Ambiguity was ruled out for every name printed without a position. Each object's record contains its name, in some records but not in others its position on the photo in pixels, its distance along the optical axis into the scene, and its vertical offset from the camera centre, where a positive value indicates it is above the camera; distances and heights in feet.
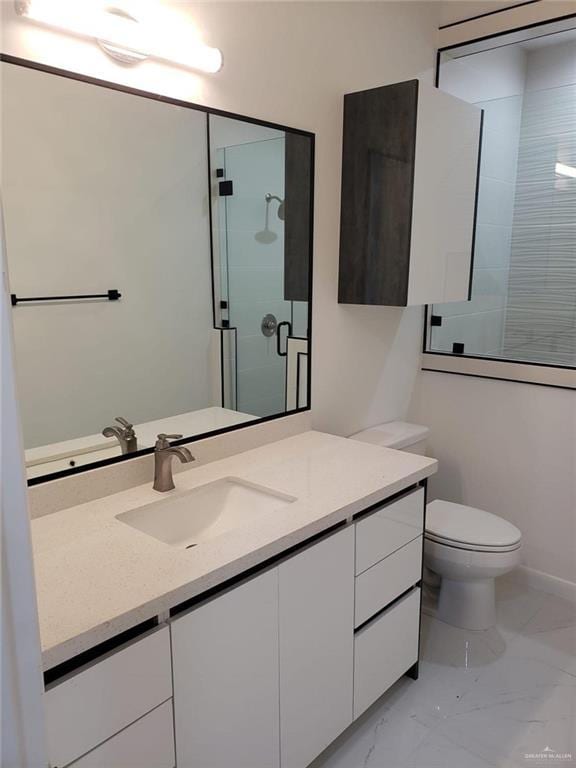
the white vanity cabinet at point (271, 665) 4.12 -3.10
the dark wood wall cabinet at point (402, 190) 6.94 +0.97
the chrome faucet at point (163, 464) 5.44 -1.81
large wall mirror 4.77 +0.03
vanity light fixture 4.47 +1.91
